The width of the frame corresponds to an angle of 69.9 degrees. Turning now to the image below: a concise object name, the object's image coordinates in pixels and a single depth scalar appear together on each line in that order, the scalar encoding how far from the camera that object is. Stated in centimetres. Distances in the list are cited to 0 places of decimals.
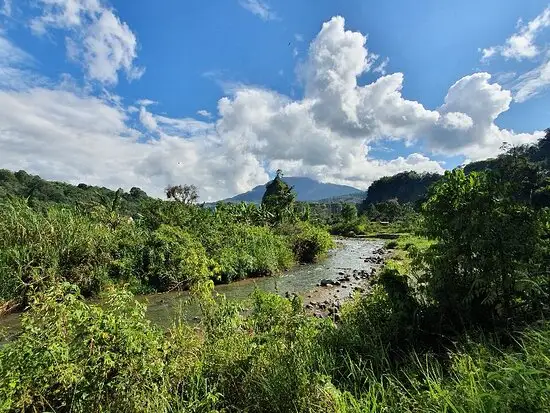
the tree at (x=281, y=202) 4253
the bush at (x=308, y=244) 2995
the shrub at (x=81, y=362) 374
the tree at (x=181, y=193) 2855
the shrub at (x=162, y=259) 1879
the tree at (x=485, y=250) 597
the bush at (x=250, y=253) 2152
